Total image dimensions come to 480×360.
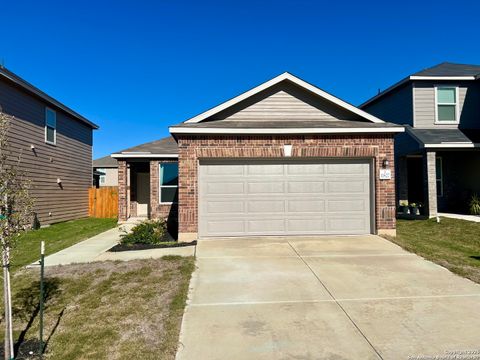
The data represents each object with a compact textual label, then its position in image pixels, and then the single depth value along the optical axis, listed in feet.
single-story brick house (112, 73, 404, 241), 31.37
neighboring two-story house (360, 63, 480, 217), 47.70
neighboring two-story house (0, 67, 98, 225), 42.39
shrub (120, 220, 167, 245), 30.51
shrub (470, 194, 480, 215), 44.27
